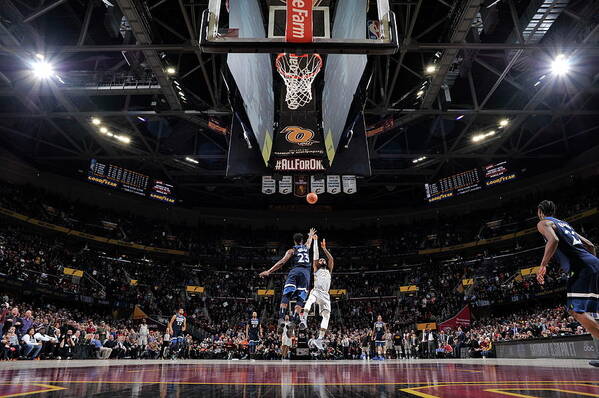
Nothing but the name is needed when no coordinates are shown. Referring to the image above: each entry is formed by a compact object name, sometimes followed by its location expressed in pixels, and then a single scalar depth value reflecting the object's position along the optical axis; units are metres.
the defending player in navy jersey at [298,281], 8.03
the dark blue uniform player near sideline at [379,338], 19.63
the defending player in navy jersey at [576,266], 4.41
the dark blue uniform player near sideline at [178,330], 15.83
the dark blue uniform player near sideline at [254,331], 16.28
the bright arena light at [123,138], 23.12
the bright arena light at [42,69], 15.46
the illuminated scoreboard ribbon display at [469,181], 26.36
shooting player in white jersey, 8.74
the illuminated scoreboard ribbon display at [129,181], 26.52
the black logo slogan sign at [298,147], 14.61
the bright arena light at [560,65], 15.34
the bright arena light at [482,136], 22.81
